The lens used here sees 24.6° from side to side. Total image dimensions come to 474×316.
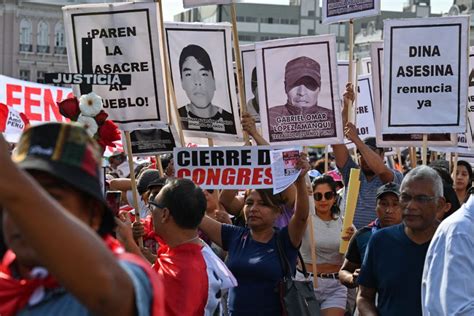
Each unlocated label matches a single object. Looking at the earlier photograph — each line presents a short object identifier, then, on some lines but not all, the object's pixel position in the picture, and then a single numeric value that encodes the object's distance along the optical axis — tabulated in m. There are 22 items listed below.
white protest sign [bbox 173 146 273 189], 6.57
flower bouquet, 5.10
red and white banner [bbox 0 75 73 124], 13.52
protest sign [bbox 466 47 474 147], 10.41
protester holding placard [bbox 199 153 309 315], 5.80
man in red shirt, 4.59
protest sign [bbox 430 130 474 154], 9.79
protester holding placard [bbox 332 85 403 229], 7.63
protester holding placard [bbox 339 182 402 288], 5.89
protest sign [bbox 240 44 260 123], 10.62
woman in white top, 7.43
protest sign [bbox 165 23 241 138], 8.45
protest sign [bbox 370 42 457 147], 8.95
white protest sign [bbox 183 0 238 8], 7.95
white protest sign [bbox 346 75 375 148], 11.98
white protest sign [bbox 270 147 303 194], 6.28
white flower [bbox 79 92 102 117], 5.22
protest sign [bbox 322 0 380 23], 8.94
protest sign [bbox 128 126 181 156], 8.15
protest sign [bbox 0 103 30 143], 11.70
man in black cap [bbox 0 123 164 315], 1.84
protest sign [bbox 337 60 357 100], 12.02
